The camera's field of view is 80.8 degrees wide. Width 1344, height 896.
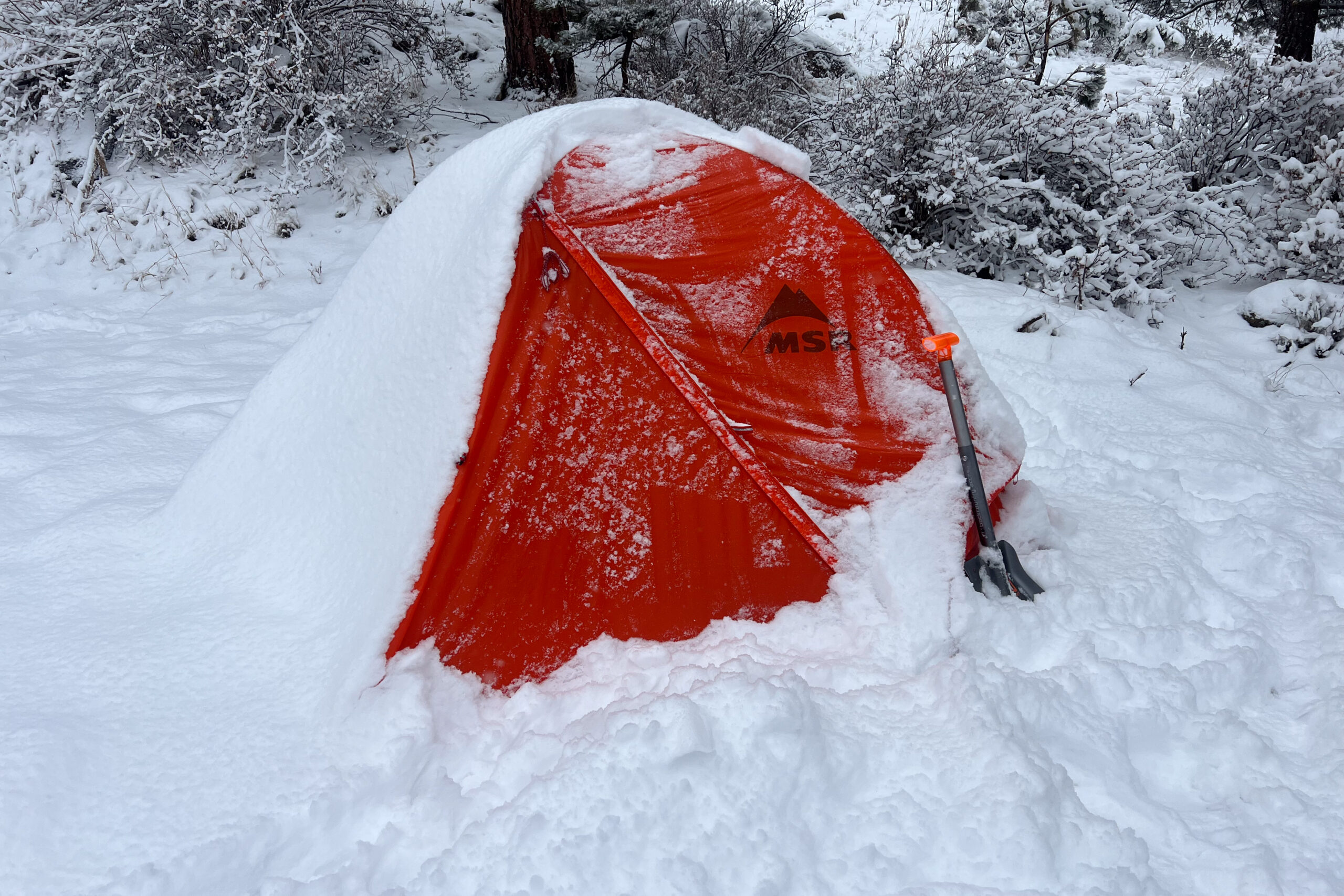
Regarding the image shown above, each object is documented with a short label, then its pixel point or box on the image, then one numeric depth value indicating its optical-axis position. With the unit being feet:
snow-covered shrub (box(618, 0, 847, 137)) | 21.01
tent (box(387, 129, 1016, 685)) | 6.71
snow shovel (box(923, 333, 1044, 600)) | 7.36
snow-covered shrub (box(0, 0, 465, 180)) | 18.74
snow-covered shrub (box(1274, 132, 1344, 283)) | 14.48
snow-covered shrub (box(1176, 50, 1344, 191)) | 16.49
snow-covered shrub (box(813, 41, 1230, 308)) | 15.06
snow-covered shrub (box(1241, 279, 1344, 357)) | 13.35
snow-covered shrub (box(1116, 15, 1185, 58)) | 22.15
